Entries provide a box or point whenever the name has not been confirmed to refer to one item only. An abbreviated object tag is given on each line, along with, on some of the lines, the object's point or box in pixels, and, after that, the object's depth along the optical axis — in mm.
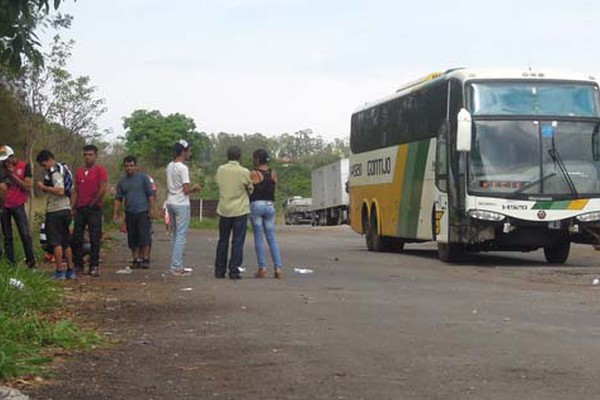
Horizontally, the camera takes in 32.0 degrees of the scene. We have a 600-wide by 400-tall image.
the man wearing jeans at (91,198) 14211
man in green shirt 14203
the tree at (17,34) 9070
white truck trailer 58062
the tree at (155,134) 74438
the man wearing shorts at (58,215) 13403
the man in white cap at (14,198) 14211
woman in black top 14445
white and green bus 18094
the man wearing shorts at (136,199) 15555
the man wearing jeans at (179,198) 14609
